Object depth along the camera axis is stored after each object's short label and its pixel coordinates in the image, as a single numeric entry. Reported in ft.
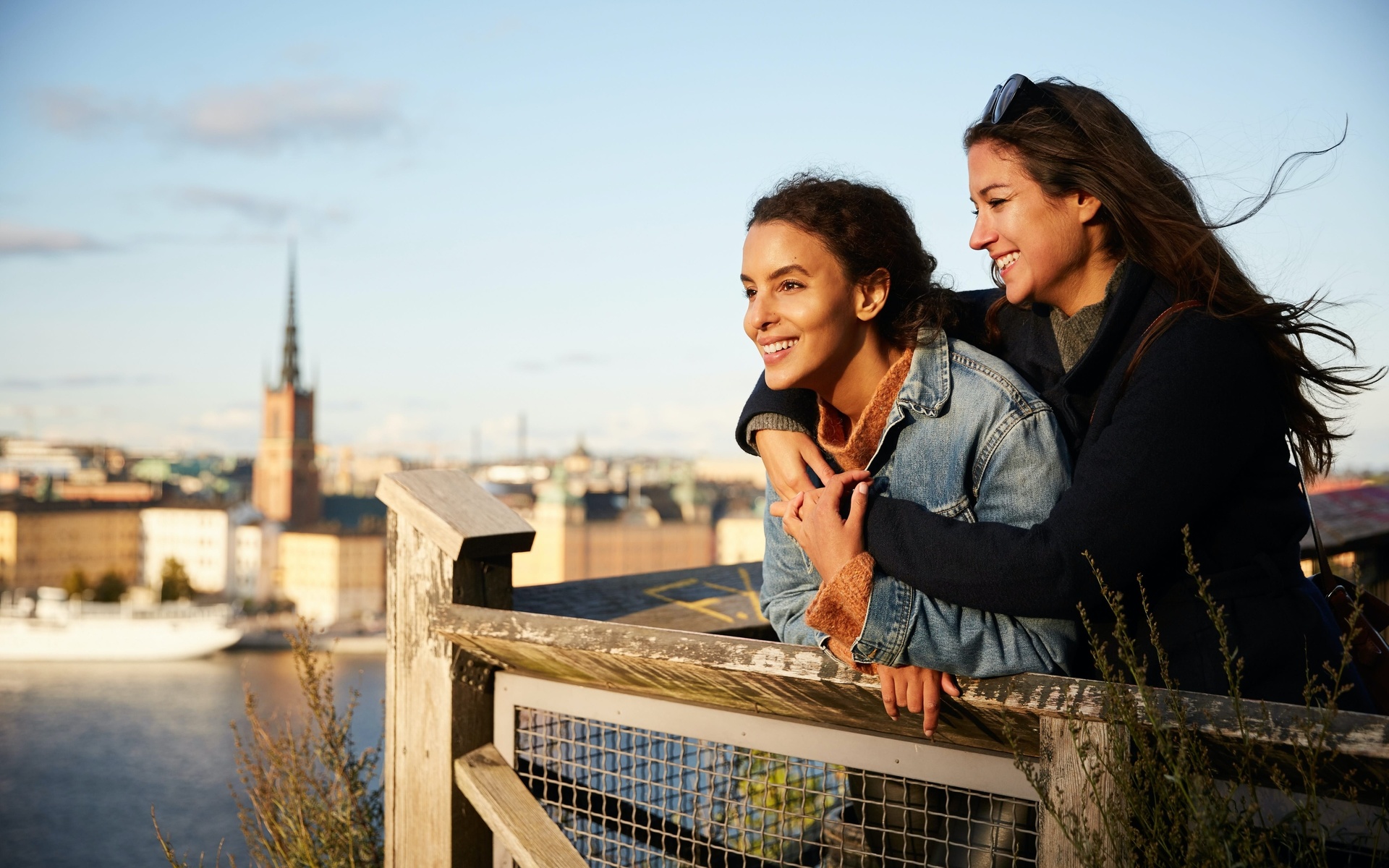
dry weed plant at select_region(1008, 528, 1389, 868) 3.06
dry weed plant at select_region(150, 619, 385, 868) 7.53
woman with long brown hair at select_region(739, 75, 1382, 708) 3.71
